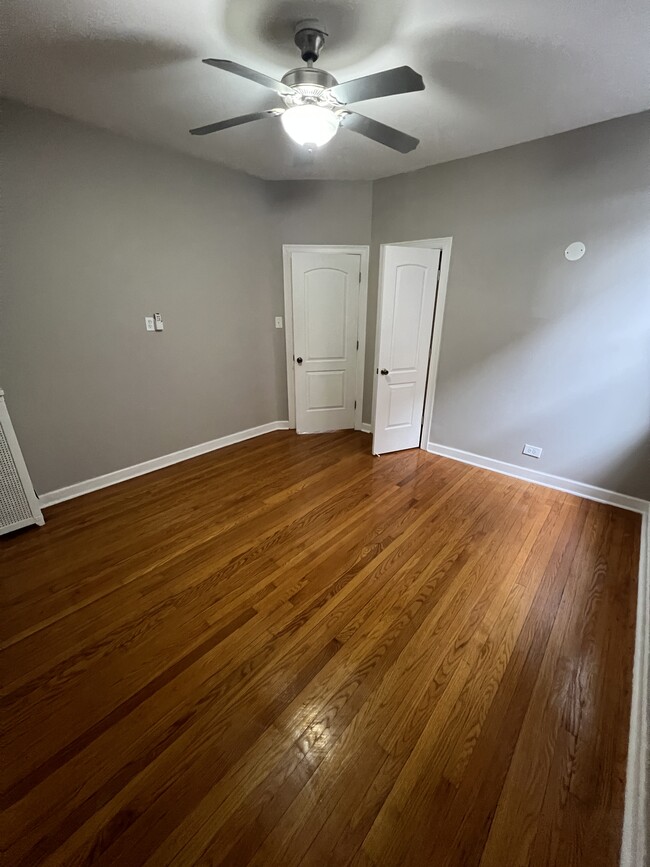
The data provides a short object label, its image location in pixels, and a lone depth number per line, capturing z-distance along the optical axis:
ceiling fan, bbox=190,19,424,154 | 1.37
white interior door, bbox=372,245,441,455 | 3.08
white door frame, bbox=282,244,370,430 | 3.65
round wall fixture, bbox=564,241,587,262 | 2.48
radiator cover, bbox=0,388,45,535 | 2.21
